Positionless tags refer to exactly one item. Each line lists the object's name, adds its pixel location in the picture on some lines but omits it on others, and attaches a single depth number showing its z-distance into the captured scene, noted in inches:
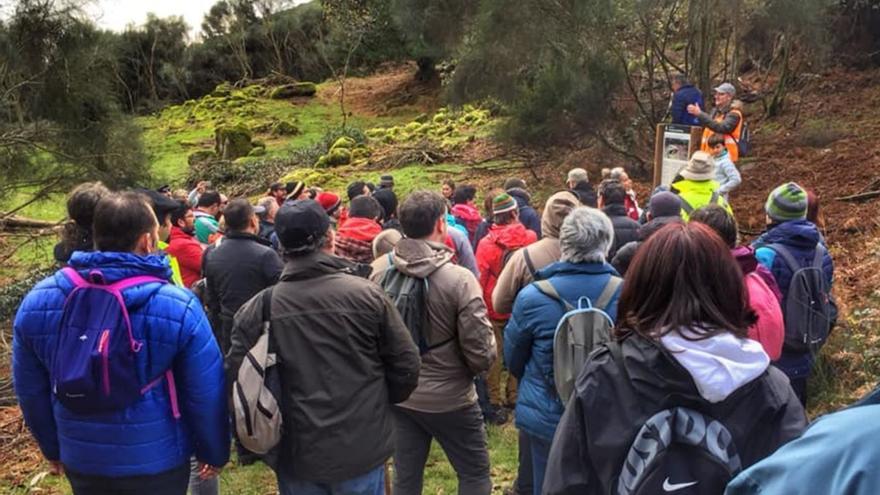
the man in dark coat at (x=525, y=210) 278.4
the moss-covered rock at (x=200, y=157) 995.8
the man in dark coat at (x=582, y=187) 263.3
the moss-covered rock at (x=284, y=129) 1163.9
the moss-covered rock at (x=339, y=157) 837.5
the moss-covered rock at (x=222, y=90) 1477.6
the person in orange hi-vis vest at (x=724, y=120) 344.8
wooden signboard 376.8
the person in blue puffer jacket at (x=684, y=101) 390.3
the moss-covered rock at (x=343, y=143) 882.8
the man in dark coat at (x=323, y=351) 116.1
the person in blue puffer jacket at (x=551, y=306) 133.3
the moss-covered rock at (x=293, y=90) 1414.9
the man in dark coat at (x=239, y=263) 193.3
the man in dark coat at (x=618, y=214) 214.1
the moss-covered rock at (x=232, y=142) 1011.9
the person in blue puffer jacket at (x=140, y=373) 111.6
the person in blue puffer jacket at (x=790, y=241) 161.8
